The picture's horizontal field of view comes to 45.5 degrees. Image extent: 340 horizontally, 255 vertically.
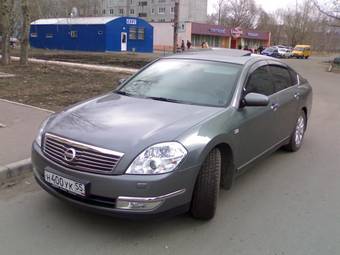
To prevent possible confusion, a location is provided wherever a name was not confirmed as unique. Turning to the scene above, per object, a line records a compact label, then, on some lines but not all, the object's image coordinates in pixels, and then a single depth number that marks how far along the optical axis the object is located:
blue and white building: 44.34
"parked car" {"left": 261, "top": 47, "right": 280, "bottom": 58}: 54.33
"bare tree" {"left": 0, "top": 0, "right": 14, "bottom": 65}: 17.39
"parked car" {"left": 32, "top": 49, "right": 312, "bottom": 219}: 3.31
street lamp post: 23.53
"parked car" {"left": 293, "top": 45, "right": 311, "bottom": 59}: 58.47
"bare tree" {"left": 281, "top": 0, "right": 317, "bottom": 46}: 93.97
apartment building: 93.12
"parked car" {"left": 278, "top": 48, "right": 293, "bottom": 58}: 55.62
